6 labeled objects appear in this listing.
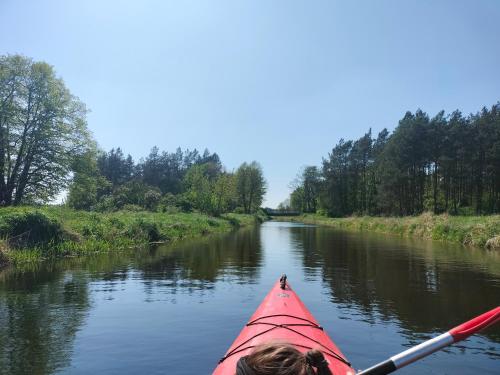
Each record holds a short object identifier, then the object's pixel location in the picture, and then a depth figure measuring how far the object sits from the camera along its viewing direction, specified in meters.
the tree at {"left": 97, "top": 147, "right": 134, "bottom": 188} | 92.94
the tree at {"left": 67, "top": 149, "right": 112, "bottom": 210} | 30.91
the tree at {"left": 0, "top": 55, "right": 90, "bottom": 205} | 27.75
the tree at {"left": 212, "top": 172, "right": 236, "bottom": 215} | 57.38
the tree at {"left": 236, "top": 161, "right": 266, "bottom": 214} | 83.94
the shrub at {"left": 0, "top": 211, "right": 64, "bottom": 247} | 16.33
